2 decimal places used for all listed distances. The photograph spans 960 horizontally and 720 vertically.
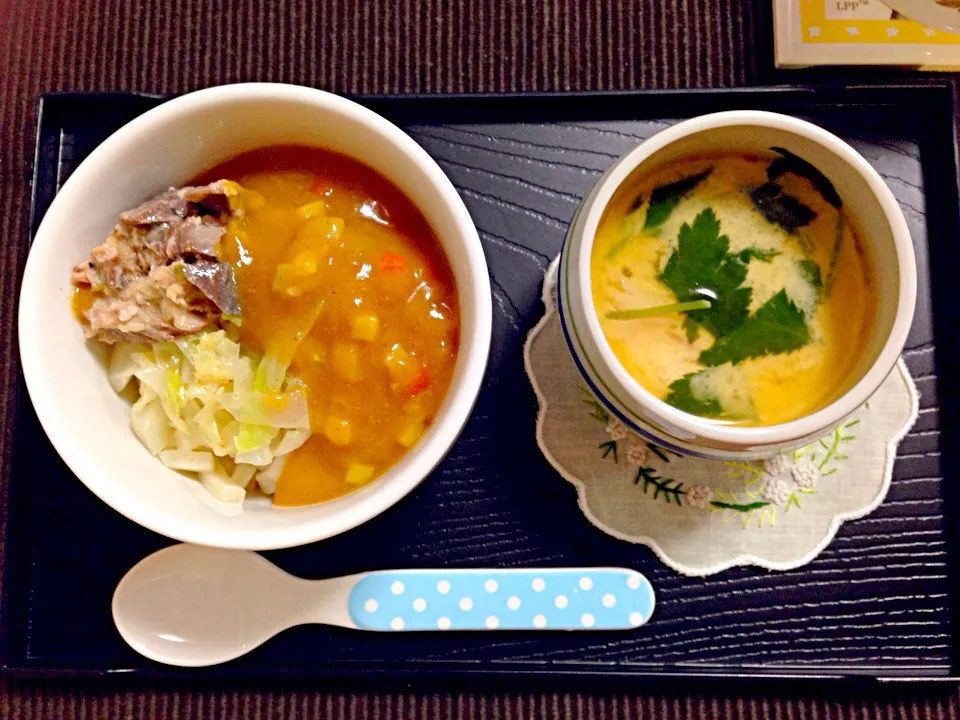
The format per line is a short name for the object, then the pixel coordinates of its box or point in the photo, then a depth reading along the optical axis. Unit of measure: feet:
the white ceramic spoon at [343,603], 0.80
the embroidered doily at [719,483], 0.81
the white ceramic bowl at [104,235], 0.68
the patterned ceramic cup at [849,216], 0.66
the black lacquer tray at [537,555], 0.81
